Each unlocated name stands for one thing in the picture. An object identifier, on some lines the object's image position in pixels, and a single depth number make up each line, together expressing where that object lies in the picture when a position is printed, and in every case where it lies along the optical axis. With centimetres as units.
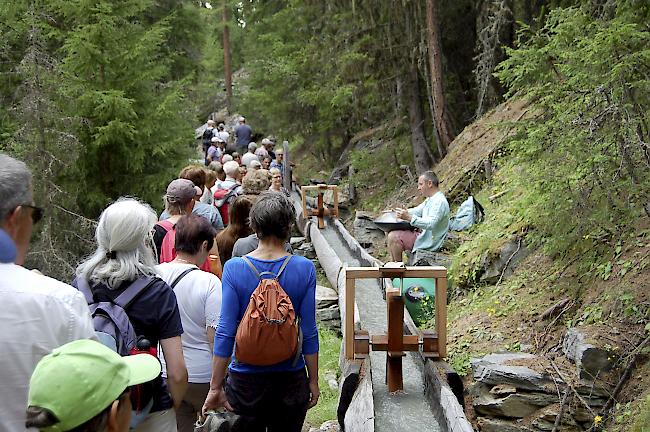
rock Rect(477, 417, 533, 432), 516
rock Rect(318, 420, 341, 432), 591
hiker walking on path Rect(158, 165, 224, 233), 620
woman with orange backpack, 372
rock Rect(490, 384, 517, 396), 528
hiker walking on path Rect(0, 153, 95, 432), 216
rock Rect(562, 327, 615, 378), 507
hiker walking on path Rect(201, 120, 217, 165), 2254
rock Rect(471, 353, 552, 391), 524
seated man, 809
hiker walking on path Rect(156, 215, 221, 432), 380
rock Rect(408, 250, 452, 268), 838
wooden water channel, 454
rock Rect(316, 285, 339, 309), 914
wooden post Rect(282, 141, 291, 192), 1549
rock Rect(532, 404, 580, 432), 503
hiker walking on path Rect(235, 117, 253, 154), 2055
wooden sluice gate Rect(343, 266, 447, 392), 486
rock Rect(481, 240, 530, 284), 754
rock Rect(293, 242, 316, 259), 1250
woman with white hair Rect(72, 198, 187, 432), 297
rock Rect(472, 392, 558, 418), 518
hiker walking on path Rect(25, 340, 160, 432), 177
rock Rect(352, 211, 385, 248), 1283
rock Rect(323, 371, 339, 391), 700
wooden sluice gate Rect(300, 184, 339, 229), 1223
